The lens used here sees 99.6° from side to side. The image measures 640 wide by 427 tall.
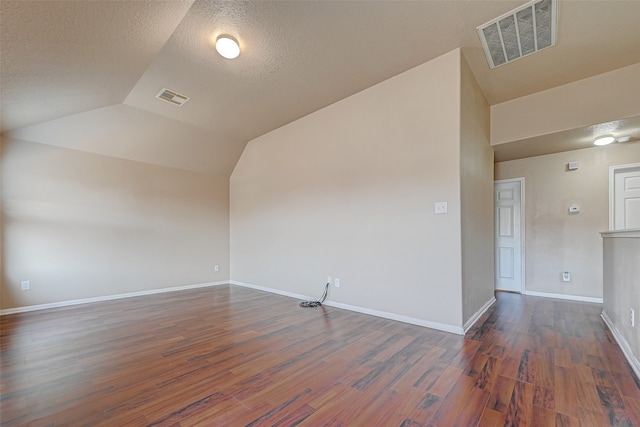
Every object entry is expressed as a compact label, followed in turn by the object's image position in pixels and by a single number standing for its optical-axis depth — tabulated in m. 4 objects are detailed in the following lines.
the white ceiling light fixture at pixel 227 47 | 2.49
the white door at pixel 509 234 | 4.67
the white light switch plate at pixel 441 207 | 2.87
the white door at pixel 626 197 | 3.78
